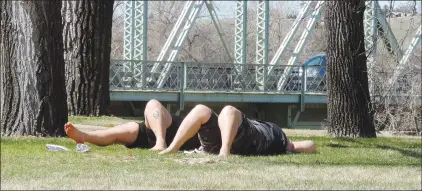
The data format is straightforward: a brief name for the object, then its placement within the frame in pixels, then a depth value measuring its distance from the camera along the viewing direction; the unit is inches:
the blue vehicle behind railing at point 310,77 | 1421.0
